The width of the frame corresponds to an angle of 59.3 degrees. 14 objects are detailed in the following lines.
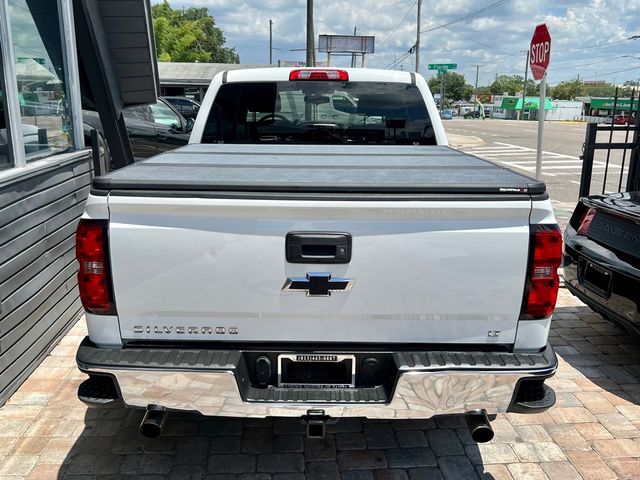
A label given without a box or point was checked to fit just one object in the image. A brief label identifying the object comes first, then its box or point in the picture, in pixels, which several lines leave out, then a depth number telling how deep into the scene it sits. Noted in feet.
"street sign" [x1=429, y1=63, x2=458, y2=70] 198.98
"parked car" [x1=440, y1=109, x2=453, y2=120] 210.47
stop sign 21.56
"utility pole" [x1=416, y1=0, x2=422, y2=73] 126.82
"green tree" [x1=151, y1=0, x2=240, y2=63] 177.27
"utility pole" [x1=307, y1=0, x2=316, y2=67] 91.81
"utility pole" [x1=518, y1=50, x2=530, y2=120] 249.20
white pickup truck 7.47
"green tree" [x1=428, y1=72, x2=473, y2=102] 462.60
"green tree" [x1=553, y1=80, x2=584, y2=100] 417.20
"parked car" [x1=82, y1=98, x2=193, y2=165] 32.63
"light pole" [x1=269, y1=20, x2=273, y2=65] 281.80
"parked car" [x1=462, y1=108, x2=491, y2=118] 276.72
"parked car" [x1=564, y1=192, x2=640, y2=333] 12.39
